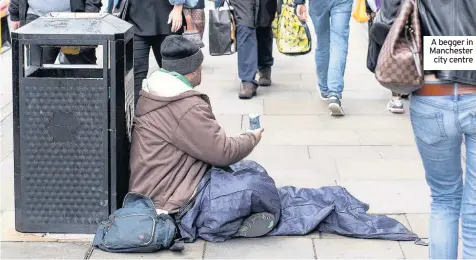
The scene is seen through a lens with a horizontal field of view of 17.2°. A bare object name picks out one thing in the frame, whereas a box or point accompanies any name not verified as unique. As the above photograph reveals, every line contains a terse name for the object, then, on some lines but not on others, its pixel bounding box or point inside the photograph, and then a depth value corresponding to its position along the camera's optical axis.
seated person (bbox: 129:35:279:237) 8.10
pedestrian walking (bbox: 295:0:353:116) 13.08
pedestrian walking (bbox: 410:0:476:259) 6.07
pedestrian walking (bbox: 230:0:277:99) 13.77
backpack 7.73
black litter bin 8.01
